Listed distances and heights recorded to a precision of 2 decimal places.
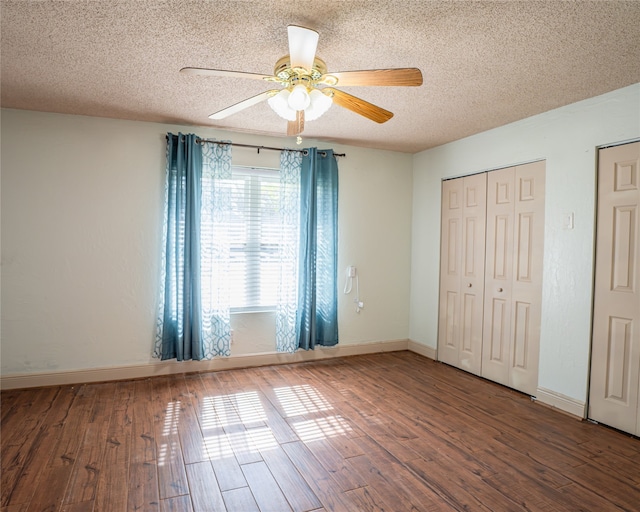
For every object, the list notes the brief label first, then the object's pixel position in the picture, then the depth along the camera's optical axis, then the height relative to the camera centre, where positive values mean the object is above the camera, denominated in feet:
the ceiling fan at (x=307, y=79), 6.44 +2.91
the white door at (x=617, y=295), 9.30 -0.96
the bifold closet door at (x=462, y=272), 13.69 -0.75
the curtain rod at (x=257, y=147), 13.31 +3.47
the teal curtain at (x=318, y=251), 14.57 -0.15
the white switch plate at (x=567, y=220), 10.61 +0.88
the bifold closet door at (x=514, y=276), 11.67 -0.72
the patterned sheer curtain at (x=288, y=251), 14.37 -0.16
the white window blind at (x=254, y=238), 14.02 +0.29
